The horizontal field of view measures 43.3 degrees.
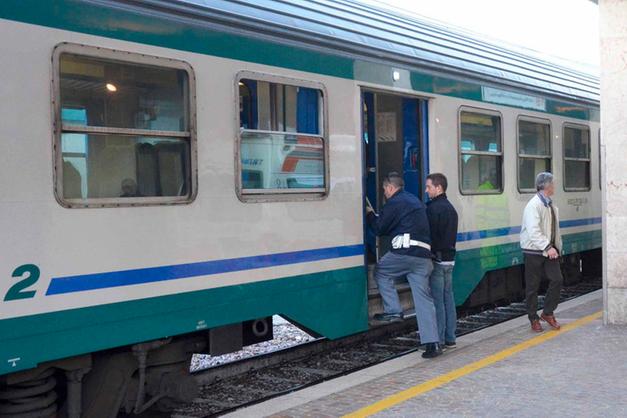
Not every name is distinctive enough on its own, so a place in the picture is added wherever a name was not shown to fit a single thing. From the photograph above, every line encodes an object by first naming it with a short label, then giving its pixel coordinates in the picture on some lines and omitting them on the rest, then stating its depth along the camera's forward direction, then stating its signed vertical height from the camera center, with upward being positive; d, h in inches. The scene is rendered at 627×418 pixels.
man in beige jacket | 309.1 -22.1
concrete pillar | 307.6 +10.6
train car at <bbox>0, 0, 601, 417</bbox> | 173.0 +6.9
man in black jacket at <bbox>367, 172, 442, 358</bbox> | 268.1 -21.5
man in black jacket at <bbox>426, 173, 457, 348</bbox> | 281.9 -16.6
